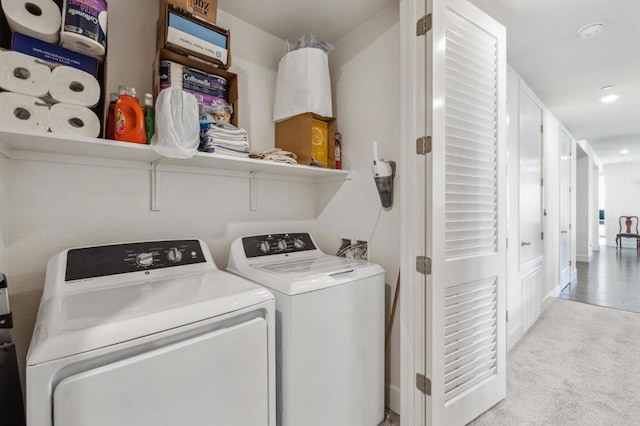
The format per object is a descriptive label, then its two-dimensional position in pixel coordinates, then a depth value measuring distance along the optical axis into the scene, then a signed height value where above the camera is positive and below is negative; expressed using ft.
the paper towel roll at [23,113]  3.30 +1.20
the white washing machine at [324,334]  4.12 -1.89
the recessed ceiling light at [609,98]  10.78 +4.34
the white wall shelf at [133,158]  3.70 +0.92
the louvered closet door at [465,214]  4.79 -0.03
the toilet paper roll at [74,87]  3.59 +1.63
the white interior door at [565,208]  13.64 +0.19
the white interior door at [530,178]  9.31 +1.18
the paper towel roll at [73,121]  3.59 +1.20
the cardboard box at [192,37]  4.59 +2.96
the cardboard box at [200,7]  4.73 +3.48
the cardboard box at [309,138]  6.17 +1.69
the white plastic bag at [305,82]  6.02 +2.78
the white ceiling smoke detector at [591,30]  6.61 +4.28
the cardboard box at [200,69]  4.69 +2.56
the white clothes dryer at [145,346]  2.42 -1.34
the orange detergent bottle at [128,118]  4.07 +1.36
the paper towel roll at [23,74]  3.31 +1.65
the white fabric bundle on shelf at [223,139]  4.84 +1.29
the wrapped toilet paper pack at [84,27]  3.56 +2.37
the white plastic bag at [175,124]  4.15 +1.31
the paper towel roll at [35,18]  3.40 +2.38
